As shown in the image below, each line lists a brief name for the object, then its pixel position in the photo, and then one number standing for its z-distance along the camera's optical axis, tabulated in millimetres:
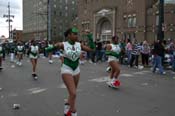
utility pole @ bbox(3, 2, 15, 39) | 41353
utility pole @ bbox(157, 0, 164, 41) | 11614
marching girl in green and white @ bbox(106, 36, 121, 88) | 6320
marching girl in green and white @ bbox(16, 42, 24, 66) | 12537
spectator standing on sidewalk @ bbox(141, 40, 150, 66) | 11779
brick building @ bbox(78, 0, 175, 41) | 26407
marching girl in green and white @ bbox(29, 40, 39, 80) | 8440
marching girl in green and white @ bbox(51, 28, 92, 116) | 3764
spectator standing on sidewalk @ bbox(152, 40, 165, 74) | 9514
